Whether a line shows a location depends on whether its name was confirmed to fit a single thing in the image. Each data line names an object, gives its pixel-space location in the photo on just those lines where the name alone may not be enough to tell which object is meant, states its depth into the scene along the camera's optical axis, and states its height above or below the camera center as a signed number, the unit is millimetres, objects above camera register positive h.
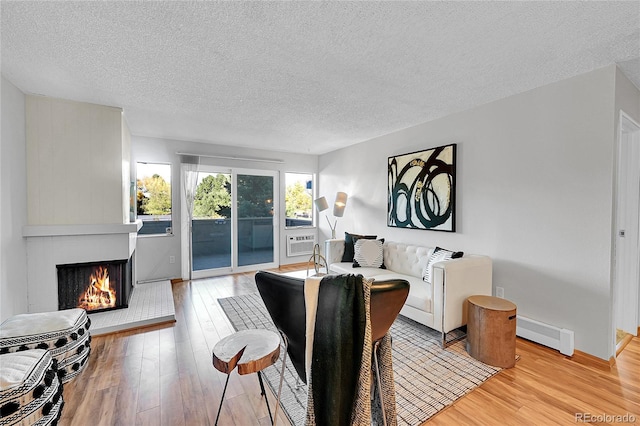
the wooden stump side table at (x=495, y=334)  2236 -1067
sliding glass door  5000 -265
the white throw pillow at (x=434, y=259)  2928 -569
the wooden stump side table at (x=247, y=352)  1388 -785
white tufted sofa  2508 -837
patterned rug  1776 -1316
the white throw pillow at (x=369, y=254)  3826 -660
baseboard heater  2398 -1193
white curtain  4777 +490
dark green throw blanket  1267 -669
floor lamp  5102 +78
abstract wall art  3377 +255
